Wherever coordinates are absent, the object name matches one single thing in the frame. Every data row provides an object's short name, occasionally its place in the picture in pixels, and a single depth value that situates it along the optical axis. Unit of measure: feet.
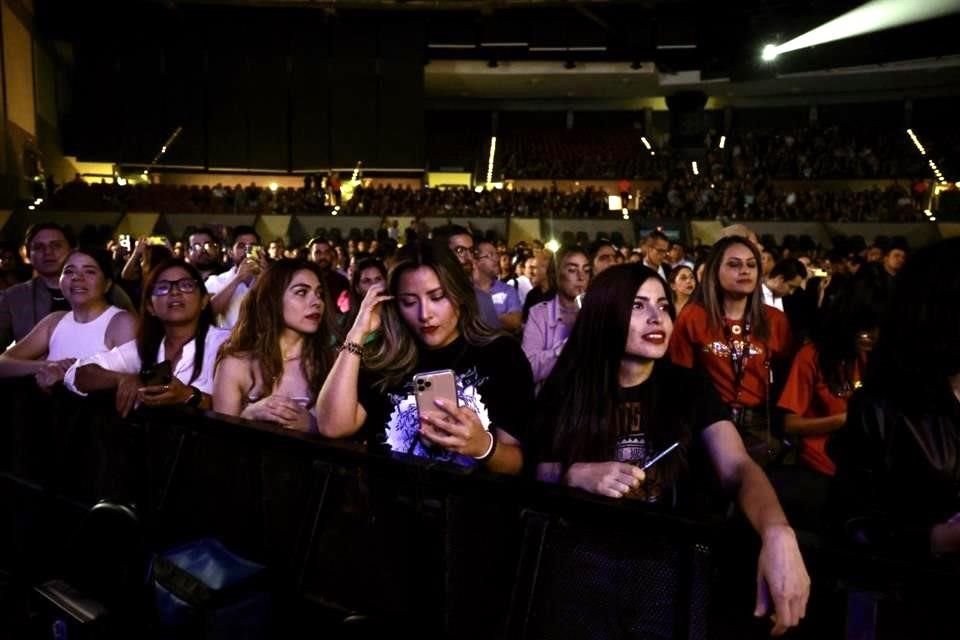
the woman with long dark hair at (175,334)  11.38
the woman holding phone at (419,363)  7.91
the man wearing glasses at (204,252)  21.36
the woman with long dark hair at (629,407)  6.81
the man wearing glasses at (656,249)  25.30
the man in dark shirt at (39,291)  15.76
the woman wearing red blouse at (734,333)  11.74
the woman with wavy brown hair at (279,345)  9.91
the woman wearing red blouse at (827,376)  10.48
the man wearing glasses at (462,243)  18.25
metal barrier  4.76
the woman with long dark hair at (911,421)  5.43
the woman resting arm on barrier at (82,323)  12.61
